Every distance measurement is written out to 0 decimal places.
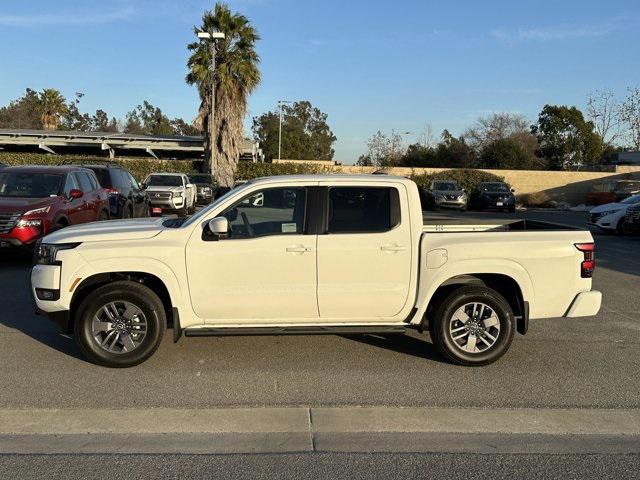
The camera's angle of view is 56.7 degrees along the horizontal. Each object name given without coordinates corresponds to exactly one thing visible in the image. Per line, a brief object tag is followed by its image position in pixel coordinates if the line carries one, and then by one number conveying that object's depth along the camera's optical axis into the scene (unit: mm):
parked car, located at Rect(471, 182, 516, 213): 32656
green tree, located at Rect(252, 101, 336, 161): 74700
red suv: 10352
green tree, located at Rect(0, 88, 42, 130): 74938
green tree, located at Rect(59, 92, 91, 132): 87625
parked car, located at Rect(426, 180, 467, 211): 31516
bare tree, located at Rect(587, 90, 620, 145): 63656
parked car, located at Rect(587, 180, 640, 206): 34719
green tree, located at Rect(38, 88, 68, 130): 62750
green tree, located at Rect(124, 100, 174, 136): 94250
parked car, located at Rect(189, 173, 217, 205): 28078
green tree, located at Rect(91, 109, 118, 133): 94369
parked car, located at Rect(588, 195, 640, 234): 17859
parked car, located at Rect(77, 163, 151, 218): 14258
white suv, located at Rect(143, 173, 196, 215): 21094
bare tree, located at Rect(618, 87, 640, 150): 64125
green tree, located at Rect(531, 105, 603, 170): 60156
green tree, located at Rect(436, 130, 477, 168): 55172
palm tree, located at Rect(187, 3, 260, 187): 33062
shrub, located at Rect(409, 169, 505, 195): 38188
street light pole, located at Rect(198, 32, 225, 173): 28188
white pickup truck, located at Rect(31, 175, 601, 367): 5570
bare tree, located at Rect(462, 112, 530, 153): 60969
